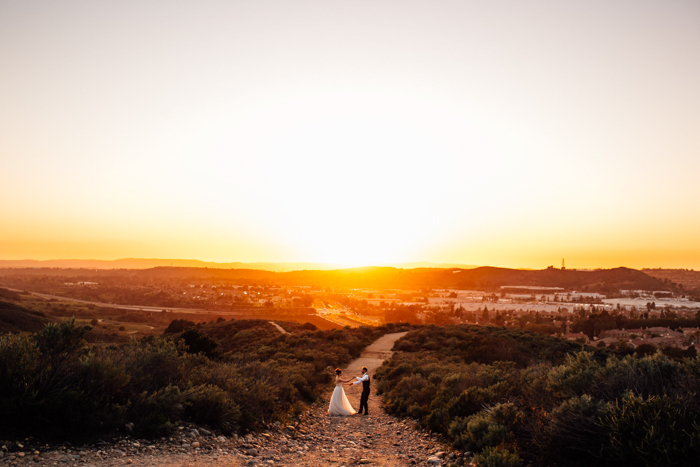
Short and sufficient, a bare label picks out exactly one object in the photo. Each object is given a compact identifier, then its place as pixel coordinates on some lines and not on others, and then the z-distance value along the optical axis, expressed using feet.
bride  40.45
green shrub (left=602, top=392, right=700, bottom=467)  14.93
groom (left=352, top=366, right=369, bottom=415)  41.65
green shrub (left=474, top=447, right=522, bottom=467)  18.86
